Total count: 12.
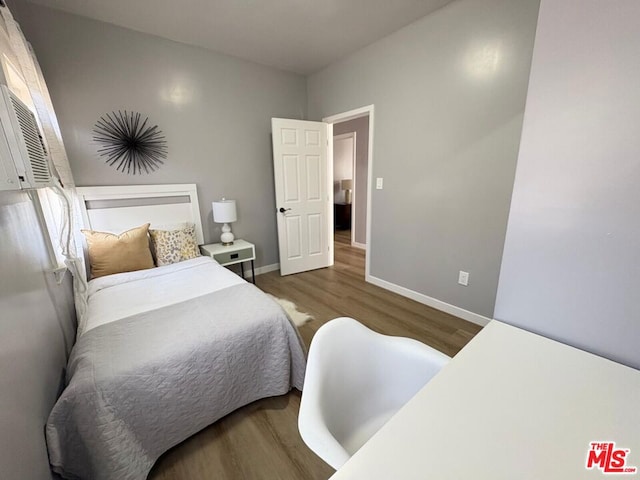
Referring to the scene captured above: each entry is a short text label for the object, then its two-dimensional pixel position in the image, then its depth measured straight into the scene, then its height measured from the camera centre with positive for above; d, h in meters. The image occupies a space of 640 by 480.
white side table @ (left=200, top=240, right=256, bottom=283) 2.84 -0.76
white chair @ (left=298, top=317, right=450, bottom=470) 0.83 -0.66
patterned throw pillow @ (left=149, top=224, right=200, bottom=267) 2.42 -0.59
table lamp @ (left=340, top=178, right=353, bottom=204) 6.27 -0.20
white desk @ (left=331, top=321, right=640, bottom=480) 0.47 -0.50
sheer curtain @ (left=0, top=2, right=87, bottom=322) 1.38 +0.15
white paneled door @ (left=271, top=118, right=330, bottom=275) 3.20 -0.15
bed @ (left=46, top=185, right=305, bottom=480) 1.05 -0.84
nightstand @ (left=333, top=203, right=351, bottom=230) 6.23 -0.86
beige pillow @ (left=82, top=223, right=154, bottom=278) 2.11 -0.55
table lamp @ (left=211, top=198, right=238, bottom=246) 2.89 -0.34
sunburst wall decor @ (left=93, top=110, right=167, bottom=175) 2.40 +0.38
